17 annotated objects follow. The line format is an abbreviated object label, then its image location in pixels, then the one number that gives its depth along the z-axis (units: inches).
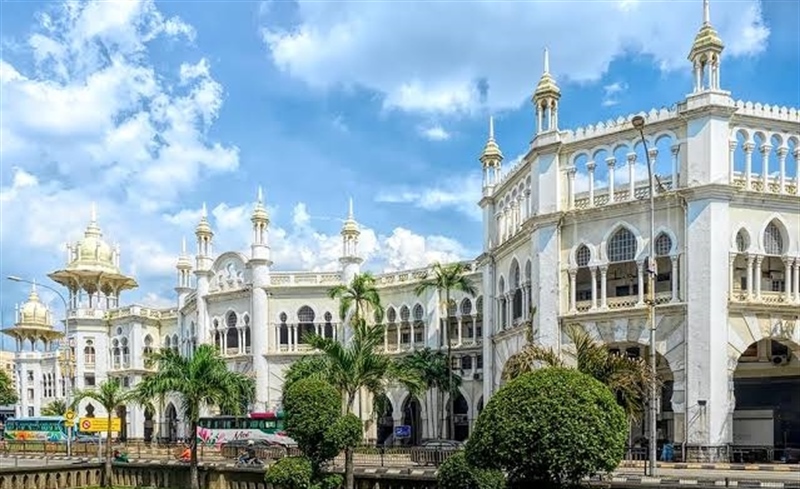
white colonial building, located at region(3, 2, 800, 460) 1627.7
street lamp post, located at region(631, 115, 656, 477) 1289.4
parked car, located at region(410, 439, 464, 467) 1590.4
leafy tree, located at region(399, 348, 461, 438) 2395.4
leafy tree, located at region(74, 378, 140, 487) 1793.8
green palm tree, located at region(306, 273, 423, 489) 1373.0
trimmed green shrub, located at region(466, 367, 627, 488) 888.9
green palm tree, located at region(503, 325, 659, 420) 1268.5
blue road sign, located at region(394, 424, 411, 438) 2632.9
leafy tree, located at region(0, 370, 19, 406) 4217.5
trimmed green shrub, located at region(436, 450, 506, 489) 962.7
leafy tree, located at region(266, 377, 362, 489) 1144.8
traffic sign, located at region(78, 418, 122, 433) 1964.8
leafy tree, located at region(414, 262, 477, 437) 2363.7
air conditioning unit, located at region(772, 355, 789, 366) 1819.6
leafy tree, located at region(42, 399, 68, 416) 3770.4
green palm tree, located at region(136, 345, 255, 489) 1517.0
